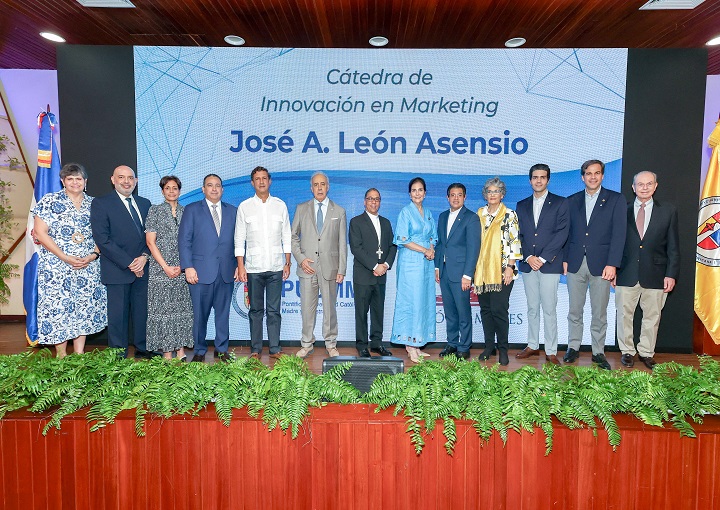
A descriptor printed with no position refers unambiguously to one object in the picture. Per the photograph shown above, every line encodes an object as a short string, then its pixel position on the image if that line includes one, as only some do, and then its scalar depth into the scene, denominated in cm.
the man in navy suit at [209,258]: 409
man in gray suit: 440
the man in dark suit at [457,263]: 423
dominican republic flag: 473
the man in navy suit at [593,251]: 421
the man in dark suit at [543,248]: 424
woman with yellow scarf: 418
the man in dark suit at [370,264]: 435
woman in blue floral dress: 386
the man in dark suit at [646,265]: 416
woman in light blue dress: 426
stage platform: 166
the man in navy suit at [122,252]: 392
